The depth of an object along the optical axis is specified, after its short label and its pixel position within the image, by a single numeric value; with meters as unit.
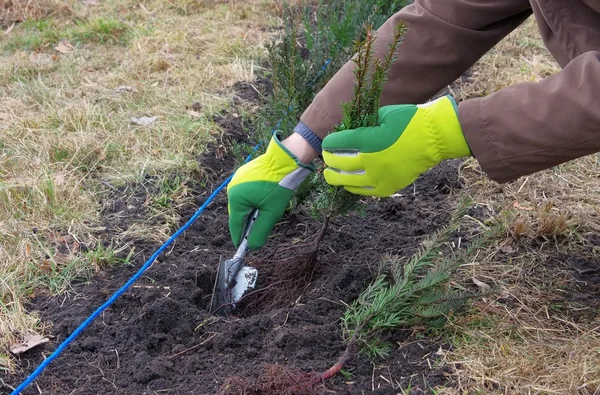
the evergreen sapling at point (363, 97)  2.04
